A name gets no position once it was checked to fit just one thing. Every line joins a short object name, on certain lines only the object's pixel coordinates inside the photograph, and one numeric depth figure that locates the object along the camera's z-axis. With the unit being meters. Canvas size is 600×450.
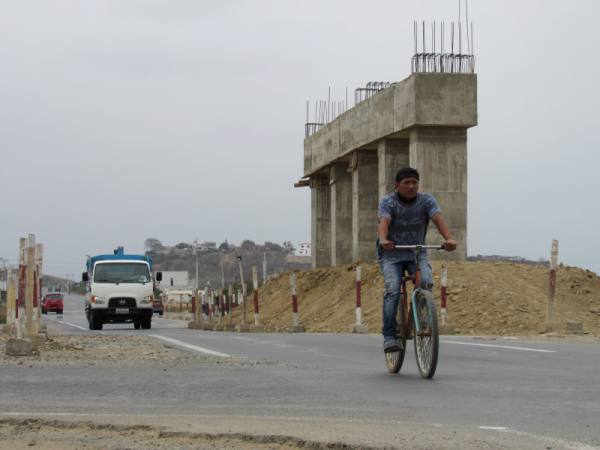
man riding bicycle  10.98
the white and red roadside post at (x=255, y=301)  33.44
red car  88.36
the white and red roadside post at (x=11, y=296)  24.39
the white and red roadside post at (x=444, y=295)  25.45
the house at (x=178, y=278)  149.62
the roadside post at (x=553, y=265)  23.35
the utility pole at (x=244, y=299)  37.97
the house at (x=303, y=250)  126.38
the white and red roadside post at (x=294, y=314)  30.02
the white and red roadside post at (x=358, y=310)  26.23
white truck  37.44
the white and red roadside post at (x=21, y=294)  15.61
